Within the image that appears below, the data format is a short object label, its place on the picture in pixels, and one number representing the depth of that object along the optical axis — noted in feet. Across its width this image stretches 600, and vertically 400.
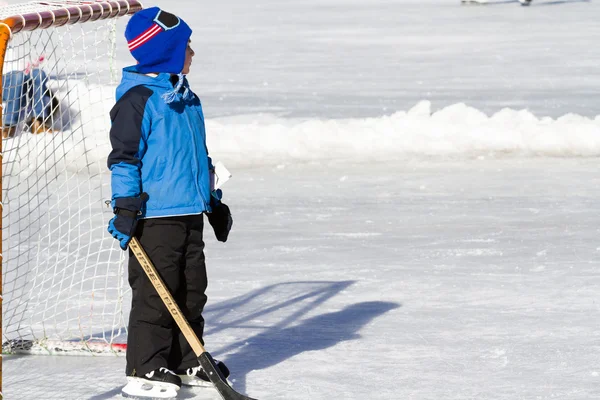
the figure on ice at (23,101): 55.40
